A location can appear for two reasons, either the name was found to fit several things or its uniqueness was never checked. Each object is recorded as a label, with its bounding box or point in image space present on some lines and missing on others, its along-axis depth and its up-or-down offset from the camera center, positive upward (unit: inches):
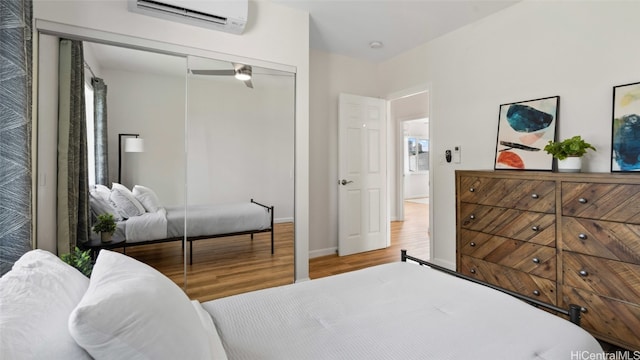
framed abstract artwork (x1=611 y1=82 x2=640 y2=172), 85.9 +14.3
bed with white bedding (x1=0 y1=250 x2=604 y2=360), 29.0 -21.1
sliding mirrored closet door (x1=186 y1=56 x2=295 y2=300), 108.0 +0.7
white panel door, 163.8 +1.8
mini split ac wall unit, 92.7 +51.4
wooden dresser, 73.7 -16.9
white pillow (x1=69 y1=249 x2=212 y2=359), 28.2 -14.1
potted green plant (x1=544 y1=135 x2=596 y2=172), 89.9 +8.2
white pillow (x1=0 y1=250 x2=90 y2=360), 26.8 -13.5
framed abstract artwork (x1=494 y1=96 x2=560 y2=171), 106.0 +16.5
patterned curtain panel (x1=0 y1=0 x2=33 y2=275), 62.3 +8.7
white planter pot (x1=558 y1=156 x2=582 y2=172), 91.5 +4.6
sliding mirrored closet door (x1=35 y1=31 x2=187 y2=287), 85.8 +12.3
